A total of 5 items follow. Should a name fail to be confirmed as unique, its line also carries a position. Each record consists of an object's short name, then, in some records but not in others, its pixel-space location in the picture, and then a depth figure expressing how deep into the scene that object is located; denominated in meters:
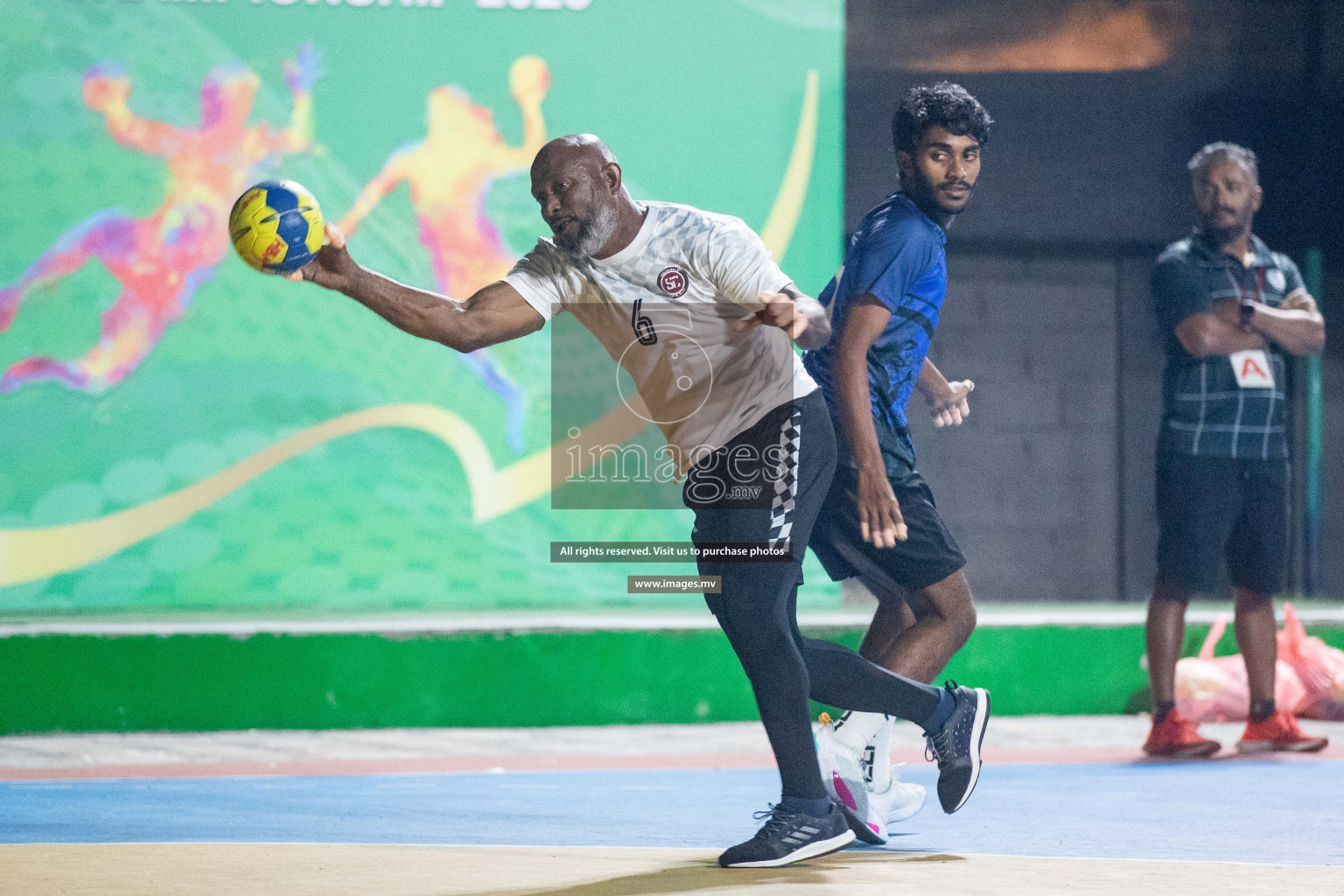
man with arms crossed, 11.72
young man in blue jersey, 7.95
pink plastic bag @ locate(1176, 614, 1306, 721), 13.54
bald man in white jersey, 7.46
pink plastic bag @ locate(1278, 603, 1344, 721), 13.59
